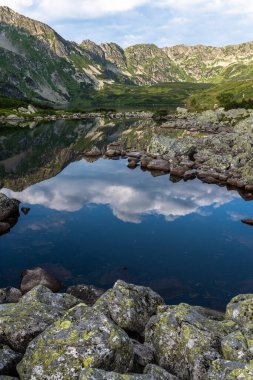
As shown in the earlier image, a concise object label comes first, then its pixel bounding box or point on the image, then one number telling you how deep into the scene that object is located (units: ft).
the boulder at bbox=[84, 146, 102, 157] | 295.48
